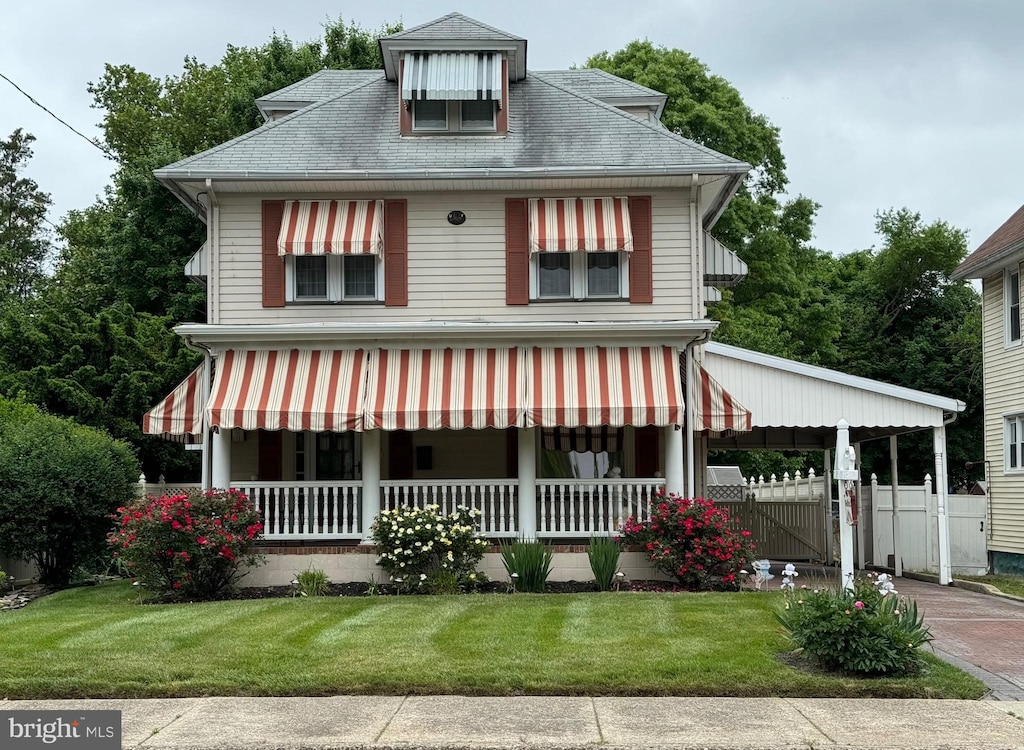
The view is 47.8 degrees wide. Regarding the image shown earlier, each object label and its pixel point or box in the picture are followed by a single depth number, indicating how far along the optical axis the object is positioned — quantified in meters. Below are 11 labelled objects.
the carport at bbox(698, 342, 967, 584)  18.95
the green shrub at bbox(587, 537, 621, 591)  15.96
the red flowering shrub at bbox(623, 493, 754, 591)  15.73
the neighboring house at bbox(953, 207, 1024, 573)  23.58
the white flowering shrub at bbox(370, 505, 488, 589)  15.92
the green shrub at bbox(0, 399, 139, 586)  17.61
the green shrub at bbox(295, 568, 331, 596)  16.00
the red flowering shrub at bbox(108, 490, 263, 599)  15.40
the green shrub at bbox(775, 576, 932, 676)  10.06
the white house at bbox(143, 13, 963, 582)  16.88
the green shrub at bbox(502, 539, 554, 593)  15.95
